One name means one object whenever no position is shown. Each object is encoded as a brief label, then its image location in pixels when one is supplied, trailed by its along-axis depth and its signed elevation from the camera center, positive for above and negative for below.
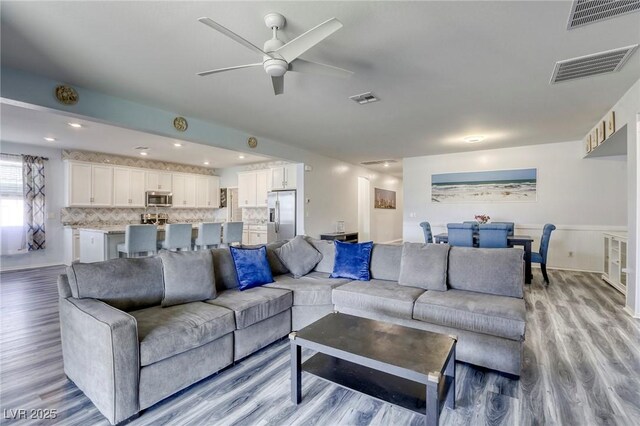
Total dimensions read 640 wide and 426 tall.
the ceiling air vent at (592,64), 2.64 +1.43
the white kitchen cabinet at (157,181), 7.82 +0.85
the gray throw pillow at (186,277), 2.42 -0.55
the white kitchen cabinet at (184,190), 8.43 +0.65
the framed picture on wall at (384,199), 10.02 +0.51
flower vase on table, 5.56 -0.10
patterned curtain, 6.21 +0.24
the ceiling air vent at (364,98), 3.56 +1.42
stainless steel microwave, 7.79 +0.36
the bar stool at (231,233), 5.83 -0.41
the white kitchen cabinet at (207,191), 9.01 +0.65
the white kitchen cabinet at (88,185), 6.56 +0.62
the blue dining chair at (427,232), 5.73 -0.36
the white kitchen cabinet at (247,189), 8.16 +0.66
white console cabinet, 4.28 -0.72
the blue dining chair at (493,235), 4.29 -0.32
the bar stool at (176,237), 4.99 -0.42
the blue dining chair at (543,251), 4.73 -0.60
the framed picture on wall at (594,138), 4.67 +1.24
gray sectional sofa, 1.74 -0.77
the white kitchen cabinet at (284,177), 7.29 +0.91
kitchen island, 5.00 -0.54
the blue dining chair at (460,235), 4.48 -0.32
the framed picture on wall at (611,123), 3.90 +1.22
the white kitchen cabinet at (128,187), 7.24 +0.63
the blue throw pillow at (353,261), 3.28 -0.55
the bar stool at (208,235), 5.37 -0.42
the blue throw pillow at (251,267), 2.93 -0.56
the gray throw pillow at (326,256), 3.59 -0.53
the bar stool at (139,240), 4.60 -0.45
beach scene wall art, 6.32 +0.63
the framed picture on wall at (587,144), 5.17 +1.28
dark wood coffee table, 1.52 -0.80
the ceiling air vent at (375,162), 8.14 +1.44
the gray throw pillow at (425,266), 2.85 -0.53
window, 5.99 +0.41
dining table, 4.60 -0.46
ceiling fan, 1.83 +1.14
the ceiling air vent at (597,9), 1.98 +1.42
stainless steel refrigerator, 6.80 -0.06
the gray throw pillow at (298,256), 3.48 -0.53
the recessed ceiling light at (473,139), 5.47 +1.42
